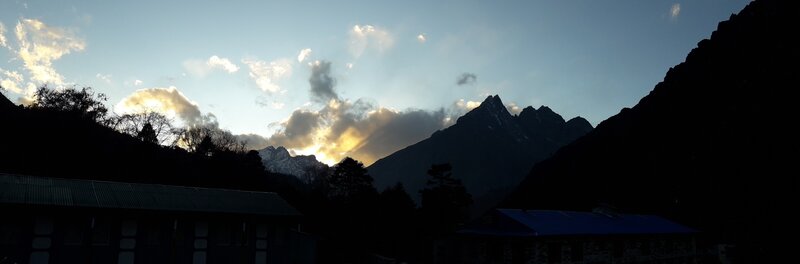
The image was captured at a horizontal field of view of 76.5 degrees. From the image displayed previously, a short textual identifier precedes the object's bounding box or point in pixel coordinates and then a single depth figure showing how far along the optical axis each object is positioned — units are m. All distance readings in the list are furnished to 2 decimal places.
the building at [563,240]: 33.25
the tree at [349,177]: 76.75
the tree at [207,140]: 82.31
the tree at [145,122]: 74.00
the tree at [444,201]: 67.88
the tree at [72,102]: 68.94
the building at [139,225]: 24.95
